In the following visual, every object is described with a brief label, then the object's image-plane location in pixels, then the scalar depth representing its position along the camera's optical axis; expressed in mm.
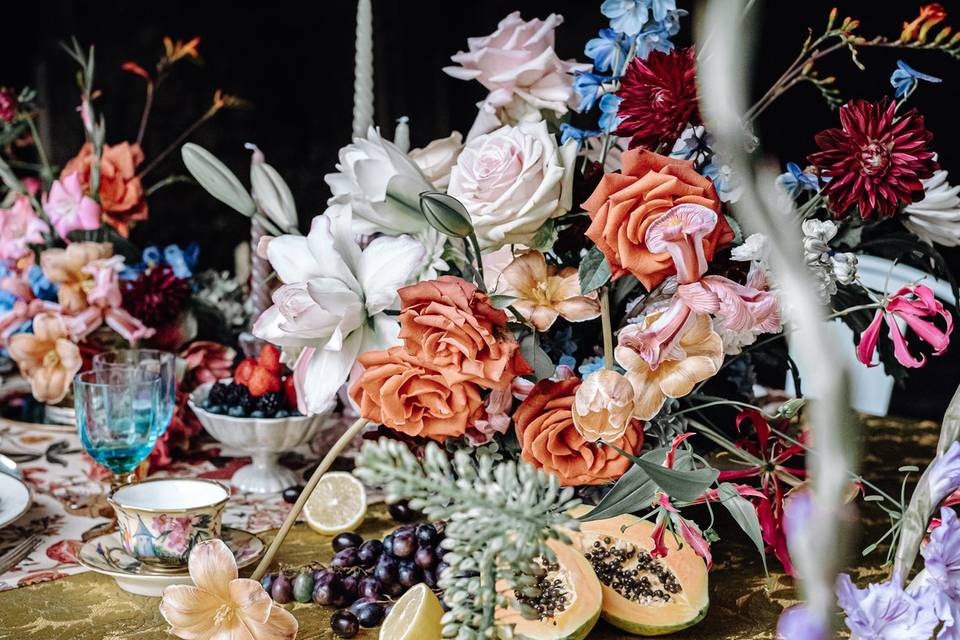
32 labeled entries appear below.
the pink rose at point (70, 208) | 1357
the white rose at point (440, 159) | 896
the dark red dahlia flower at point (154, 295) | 1276
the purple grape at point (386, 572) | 778
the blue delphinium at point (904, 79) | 791
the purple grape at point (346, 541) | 877
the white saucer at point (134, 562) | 791
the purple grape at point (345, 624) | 723
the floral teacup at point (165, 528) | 805
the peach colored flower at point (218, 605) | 668
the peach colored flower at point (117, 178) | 1402
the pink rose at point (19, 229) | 1380
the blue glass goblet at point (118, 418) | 998
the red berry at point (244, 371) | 1108
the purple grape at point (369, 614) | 743
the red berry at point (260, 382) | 1090
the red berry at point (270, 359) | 1103
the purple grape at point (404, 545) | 784
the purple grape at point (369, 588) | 773
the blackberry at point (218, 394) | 1103
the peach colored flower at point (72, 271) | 1253
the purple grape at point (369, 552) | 812
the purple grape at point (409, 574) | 774
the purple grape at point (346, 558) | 815
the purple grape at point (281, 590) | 779
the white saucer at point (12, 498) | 934
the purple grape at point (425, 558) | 777
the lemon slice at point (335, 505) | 953
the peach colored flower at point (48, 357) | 1251
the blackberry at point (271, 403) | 1078
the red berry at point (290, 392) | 1097
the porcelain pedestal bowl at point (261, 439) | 1071
